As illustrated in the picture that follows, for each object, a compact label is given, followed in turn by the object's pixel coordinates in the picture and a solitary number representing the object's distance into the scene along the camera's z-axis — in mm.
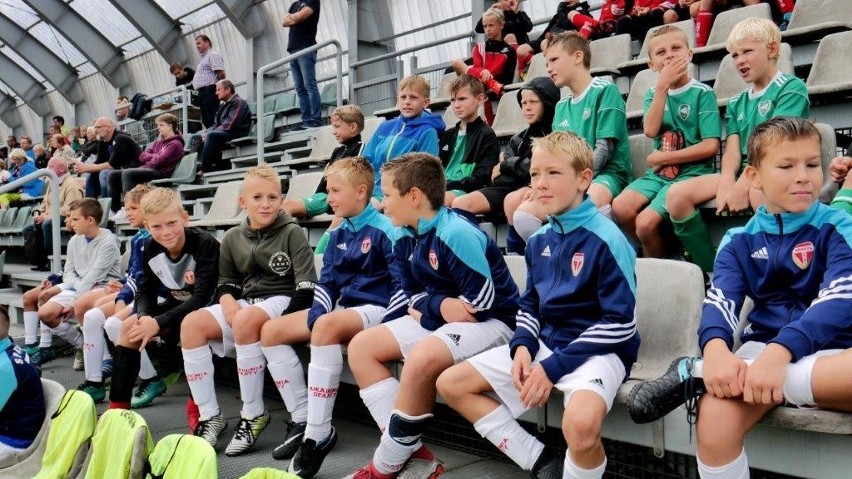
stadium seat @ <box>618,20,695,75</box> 4148
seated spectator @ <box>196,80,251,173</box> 7684
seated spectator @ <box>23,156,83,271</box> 7020
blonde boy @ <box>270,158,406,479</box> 2518
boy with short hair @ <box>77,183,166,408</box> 3520
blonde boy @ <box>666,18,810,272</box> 2529
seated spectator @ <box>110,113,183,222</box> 7223
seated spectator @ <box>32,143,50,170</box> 10484
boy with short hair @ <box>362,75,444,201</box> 3836
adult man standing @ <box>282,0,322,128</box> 7133
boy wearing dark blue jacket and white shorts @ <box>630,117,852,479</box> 1537
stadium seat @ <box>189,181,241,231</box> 5129
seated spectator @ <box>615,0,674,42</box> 5000
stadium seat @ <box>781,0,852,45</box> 3631
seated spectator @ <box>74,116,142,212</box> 7230
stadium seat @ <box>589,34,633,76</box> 4797
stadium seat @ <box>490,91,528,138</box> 4328
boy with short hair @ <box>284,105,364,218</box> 4020
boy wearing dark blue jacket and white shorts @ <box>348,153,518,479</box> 2107
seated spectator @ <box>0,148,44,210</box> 9203
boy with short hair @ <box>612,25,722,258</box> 2734
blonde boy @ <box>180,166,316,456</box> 2777
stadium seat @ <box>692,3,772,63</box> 4191
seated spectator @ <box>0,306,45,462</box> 2623
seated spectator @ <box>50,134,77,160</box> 9523
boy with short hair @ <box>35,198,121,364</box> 4328
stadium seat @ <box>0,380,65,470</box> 2578
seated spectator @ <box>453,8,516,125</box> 5219
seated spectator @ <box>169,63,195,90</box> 10594
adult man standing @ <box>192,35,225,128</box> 9062
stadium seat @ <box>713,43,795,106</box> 3488
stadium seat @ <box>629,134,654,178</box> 3170
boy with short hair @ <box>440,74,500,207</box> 3537
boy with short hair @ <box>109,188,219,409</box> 3080
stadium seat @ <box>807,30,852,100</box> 3189
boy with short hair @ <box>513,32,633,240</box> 2861
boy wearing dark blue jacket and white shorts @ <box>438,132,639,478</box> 1850
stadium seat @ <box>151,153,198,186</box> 7365
